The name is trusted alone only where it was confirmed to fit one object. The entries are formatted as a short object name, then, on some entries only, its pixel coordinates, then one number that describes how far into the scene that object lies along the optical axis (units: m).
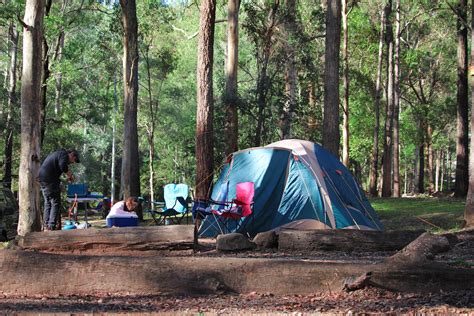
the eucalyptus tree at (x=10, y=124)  25.47
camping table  13.81
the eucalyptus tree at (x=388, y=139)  28.85
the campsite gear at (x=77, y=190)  14.31
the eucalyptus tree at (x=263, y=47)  21.94
